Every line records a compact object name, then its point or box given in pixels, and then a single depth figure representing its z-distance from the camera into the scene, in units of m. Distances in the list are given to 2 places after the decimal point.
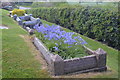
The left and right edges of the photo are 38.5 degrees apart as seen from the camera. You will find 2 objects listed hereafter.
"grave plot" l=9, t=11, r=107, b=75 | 5.03
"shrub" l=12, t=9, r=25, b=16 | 18.99
